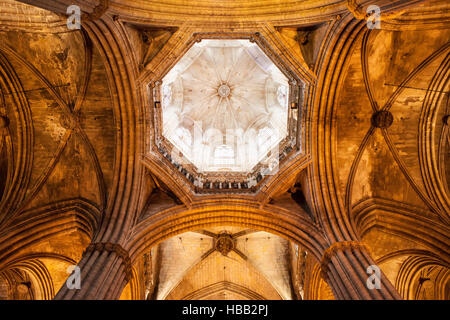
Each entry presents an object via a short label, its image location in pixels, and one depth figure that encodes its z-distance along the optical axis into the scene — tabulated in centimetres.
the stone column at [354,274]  751
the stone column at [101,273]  732
